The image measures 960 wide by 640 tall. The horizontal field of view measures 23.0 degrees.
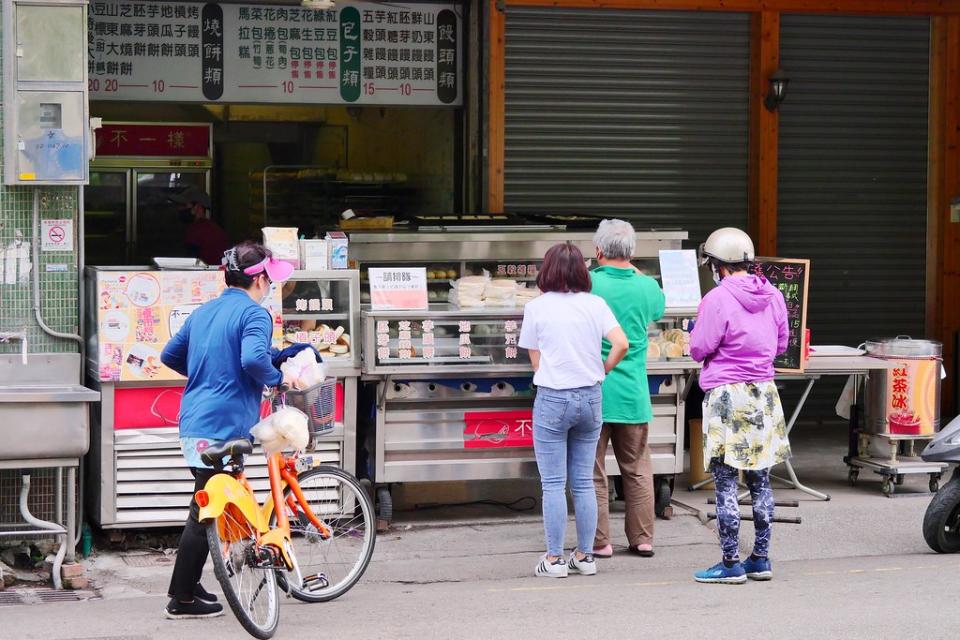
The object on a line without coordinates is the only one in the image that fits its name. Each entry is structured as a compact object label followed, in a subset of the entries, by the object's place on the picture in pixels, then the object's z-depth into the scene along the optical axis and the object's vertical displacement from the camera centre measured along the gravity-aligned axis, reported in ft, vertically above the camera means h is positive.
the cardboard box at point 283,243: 43.87 -0.68
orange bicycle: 31.57 -4.64
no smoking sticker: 40.66 -0.51
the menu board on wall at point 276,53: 60.62 +4.05
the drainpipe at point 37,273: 40.38 -1.17
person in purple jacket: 37.15 -2.78
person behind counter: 67.73 -0.89
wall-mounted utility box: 39.25 +1.89
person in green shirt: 40.55 -3.16
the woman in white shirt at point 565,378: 37.62 -2.70
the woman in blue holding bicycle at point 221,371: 32.81 -2.30
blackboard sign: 49.58 -1.69
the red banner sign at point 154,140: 70.20 +1.98
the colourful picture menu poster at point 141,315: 41.19 -1.91
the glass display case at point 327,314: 44.00 -2.01
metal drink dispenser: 50.29 -3.85
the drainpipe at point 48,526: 38.57 -5.30
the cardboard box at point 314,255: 44.20 -0.90
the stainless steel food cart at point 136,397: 41.24 -3.38
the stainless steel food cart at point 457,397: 44.20 -3.61
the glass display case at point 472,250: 46.93 -0.86
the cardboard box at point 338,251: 44.39 -0.83
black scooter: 41.77 -5.26
